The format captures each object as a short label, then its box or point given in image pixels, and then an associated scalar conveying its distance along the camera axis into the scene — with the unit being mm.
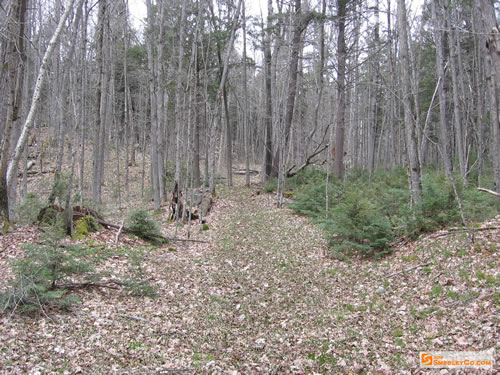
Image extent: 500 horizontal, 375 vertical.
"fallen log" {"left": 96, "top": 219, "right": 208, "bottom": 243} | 9405
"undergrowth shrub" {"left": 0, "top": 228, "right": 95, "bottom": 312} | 4609
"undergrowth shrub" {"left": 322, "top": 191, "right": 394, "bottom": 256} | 8086
